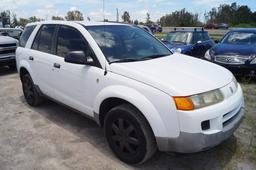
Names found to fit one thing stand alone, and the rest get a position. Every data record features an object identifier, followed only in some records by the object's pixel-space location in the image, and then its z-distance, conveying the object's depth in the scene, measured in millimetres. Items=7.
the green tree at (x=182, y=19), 57344
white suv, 2867
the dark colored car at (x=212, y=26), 51875
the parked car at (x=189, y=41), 9574
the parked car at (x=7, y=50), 9086
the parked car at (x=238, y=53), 7348
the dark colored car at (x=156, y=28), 39219
